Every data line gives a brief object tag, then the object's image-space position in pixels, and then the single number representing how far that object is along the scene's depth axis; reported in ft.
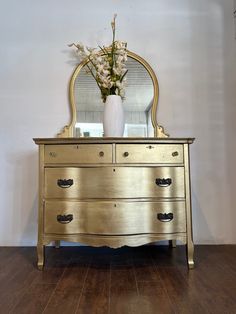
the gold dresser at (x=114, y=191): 5.42
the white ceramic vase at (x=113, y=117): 6.33
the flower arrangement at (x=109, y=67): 6.51
